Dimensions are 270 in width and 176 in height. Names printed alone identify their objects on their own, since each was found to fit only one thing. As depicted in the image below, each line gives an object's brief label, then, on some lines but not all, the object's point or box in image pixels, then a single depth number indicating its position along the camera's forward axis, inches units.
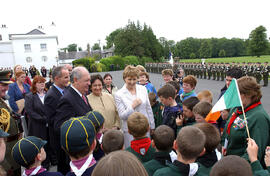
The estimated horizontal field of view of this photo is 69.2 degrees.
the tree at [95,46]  4399.6
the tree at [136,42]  2258.9
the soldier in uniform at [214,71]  862.6
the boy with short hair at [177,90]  208.0
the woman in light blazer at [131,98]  155.9
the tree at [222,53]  3951.8
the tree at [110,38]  3614.7
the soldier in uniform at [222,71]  809.7
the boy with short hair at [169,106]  146.0
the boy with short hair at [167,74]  242.7
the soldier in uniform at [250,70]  690.8
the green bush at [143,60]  2003.4
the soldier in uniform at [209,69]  892.6
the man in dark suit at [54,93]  150.2
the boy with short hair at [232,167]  59.8
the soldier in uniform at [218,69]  833.7
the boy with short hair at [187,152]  75.2
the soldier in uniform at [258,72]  660.7
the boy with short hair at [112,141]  99.8
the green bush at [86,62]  1558.8
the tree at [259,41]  3138.8
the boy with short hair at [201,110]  124.9
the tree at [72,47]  4517.7
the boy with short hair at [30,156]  80.7
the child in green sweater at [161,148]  92.6
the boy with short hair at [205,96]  170.1
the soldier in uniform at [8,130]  126.1
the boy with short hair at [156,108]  192.5
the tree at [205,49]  4192.9
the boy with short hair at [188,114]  138.3
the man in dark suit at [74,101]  122.3
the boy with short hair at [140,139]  107.9
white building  2128.4
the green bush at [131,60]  1814.2
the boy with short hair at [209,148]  89.2
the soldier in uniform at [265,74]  625.9
